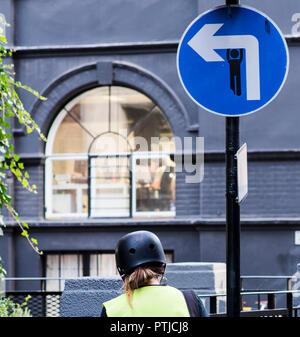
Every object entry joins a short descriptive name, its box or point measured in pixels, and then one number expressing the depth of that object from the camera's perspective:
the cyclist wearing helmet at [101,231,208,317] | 5.95
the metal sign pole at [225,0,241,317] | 8.20
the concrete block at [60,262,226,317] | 12.91
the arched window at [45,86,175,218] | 26.11
